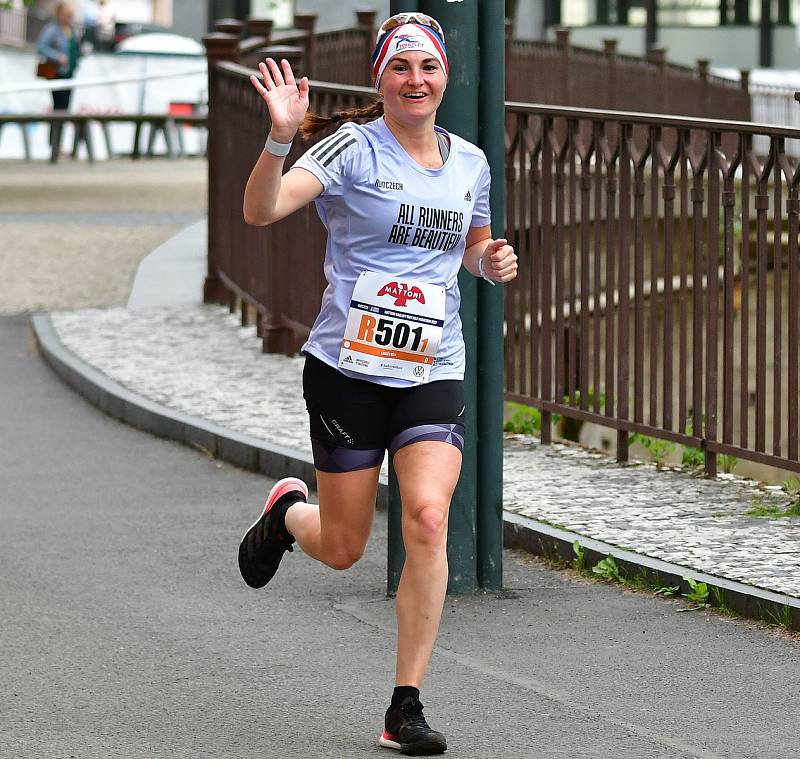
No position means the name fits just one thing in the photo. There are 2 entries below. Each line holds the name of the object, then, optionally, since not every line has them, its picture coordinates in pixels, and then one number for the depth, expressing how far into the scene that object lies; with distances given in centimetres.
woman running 966
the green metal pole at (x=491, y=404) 1262
